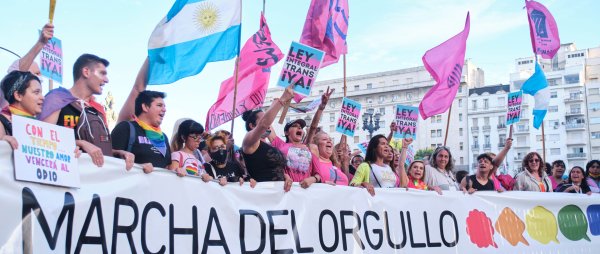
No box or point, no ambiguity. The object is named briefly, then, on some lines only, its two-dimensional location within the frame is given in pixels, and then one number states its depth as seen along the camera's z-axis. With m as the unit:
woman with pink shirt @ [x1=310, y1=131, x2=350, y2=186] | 6.22
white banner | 3.72
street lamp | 27.34
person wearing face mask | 5.54
